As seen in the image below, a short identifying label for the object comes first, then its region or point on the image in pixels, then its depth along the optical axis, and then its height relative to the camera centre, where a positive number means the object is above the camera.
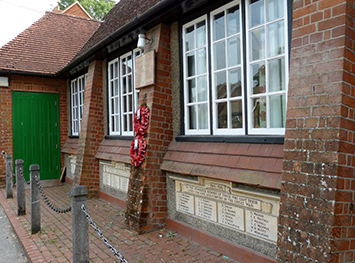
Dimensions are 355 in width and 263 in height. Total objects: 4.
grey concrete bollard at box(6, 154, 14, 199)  8.27 -1.42
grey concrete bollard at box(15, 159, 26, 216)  6.43 -1.35
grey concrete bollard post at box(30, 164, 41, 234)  5.35 -1.36
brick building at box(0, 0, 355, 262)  2.68 +0.01
